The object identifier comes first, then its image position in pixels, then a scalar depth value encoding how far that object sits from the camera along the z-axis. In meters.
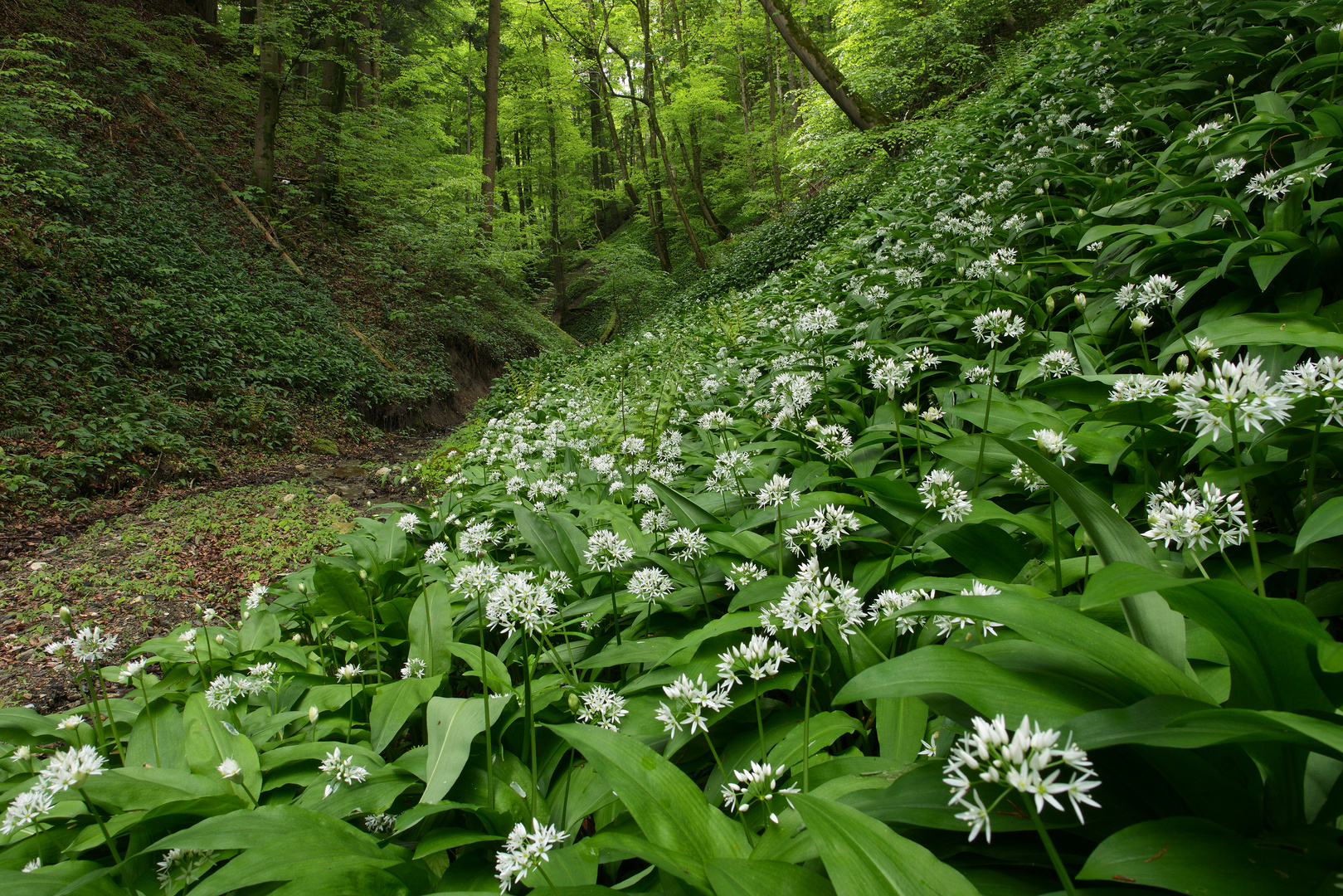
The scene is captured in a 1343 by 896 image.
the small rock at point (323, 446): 8.62
